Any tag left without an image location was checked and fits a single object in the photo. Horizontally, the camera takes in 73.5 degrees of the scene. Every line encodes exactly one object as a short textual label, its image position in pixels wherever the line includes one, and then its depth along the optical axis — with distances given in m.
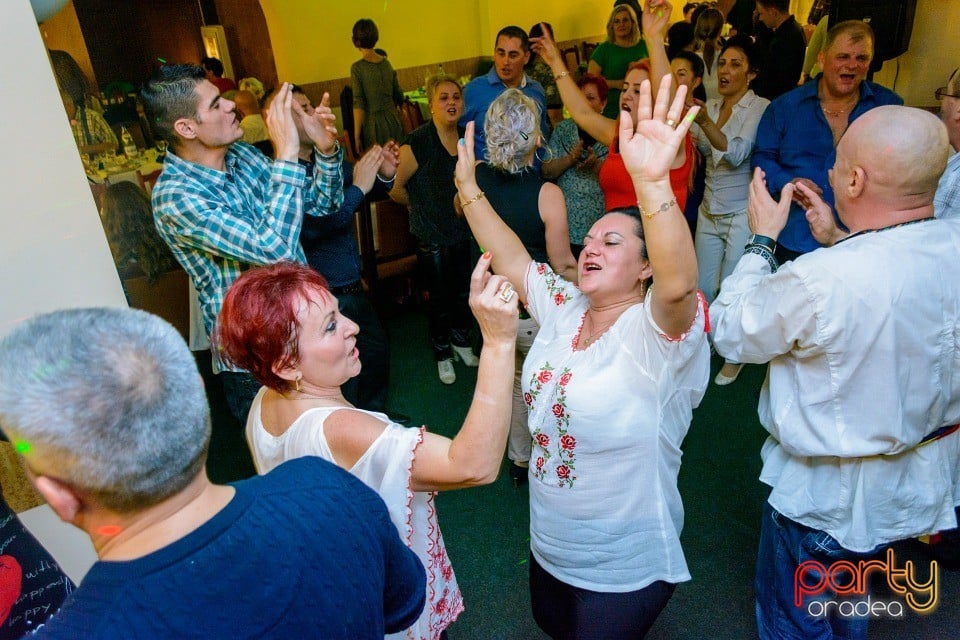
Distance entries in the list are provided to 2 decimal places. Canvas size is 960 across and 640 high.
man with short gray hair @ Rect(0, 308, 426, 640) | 0.70
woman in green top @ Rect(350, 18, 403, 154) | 5.36
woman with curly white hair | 2.30
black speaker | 4.48
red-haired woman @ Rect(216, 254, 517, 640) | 1.14
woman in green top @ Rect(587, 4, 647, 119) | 4.75
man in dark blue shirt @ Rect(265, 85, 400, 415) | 2.52
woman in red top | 2.30
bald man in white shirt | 1.38
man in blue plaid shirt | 1.83
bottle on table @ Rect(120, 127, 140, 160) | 4.62
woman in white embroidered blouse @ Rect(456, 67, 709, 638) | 1.45
